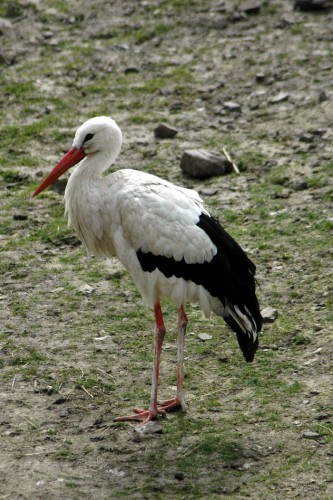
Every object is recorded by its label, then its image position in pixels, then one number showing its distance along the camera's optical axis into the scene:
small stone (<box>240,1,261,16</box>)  24.84
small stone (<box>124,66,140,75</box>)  23.20
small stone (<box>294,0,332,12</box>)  24.33
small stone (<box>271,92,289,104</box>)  20.91
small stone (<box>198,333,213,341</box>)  14.20
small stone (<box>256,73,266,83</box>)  21.89
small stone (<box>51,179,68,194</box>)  18.25
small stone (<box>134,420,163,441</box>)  12.00
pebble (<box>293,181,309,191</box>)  17.75
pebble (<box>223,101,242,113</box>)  20.86
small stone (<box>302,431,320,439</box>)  11.68
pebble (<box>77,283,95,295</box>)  15.41
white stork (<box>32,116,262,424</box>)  12.39
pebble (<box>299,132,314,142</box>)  19.08
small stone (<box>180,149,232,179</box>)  18.41
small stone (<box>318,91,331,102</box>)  20.42
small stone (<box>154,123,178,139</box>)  19.98
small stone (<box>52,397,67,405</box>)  12.70
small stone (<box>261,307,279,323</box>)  14.37
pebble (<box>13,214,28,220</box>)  17.56
